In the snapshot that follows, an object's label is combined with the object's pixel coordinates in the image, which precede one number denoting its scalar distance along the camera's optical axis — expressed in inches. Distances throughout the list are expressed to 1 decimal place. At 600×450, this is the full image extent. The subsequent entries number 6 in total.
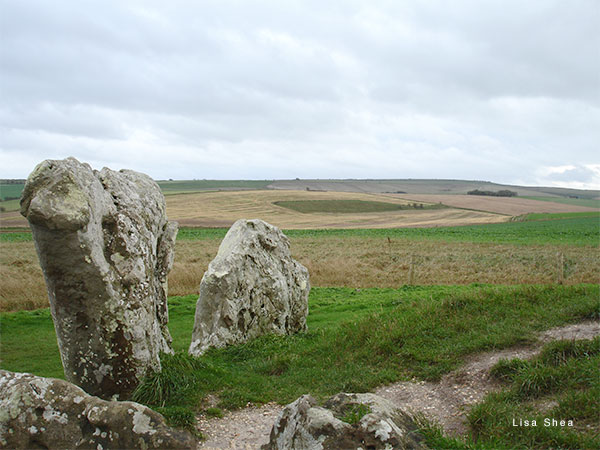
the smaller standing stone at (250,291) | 482.3
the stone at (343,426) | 207.2
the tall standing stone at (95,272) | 284.0
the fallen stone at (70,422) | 235.6
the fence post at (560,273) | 808.3
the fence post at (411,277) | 892.5
